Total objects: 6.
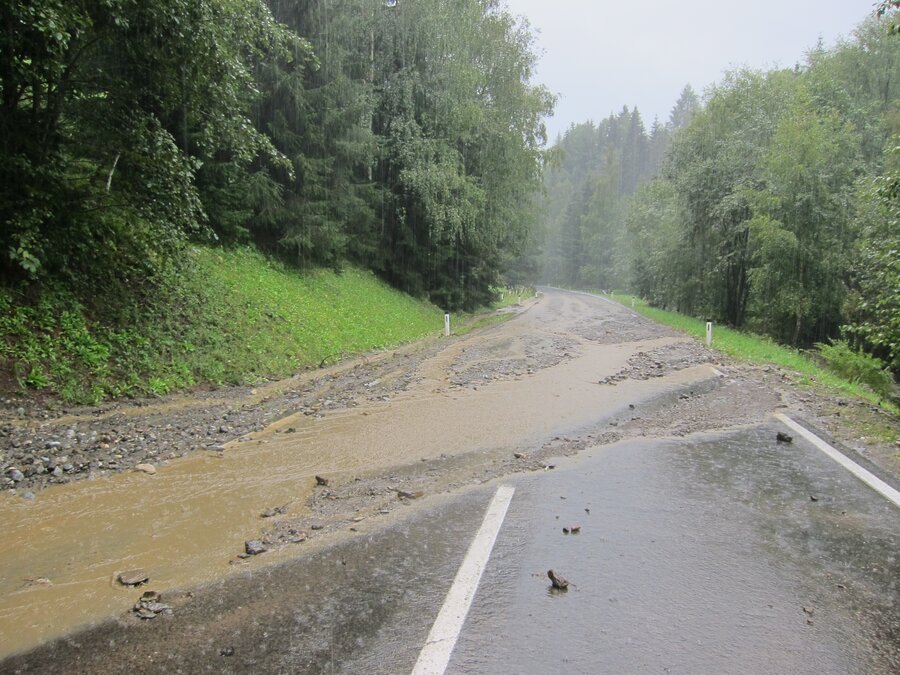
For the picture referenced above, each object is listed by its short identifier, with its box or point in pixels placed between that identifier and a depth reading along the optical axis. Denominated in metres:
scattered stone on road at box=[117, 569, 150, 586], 3.67
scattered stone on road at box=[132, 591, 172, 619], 3.30
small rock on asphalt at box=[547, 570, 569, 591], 3.58
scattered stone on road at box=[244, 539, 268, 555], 4.11
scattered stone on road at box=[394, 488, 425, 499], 5.24
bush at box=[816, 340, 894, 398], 14.27
